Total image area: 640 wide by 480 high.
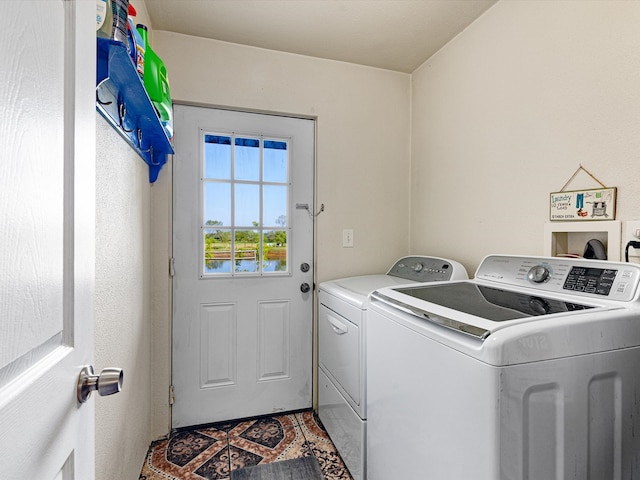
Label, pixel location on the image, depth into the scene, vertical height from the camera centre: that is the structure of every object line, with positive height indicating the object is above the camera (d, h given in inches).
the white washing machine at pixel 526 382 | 31.0 -14.6
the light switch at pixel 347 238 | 89.6 +0.2
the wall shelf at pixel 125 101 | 34.1 +18.6
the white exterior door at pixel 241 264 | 79.5 -6.6
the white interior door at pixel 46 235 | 14.9 +0.1
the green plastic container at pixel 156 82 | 50.9 +25.2
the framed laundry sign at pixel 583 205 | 47.6 +5.4
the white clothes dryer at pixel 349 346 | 60.5 -22.1
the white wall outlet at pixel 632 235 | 44.1 +0.7
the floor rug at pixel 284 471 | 64.9 -46.4
